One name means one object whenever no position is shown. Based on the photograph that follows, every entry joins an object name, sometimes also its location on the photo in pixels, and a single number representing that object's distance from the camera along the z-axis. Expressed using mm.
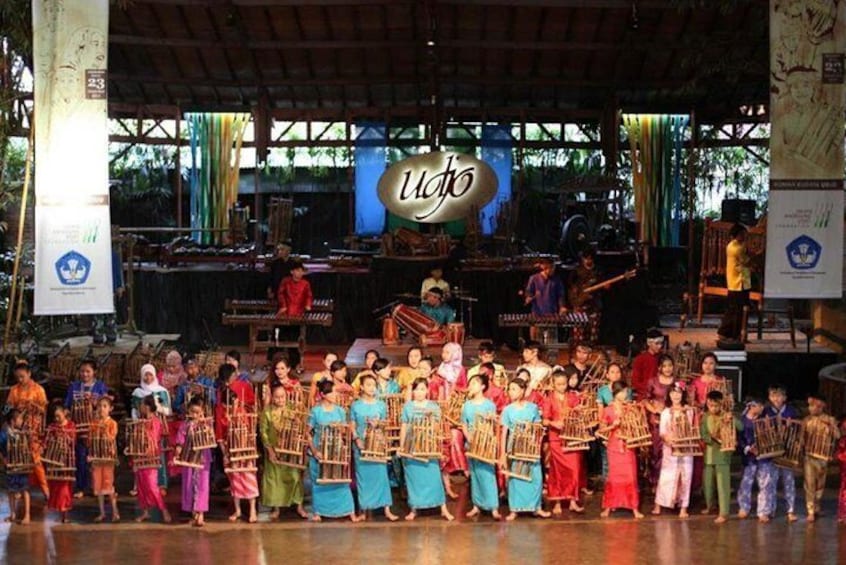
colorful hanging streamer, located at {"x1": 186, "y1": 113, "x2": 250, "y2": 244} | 22625
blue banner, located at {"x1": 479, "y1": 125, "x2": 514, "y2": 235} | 22906
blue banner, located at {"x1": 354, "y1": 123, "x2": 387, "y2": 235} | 22641
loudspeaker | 21281
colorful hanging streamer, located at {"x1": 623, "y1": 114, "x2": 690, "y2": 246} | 22406
